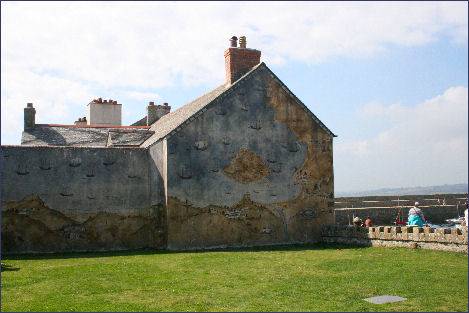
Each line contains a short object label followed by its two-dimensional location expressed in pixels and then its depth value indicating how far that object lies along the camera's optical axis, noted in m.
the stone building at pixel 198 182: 21.08
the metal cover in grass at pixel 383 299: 10.31
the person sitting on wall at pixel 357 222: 22.27
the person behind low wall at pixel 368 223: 22.64
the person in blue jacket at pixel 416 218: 20.00
